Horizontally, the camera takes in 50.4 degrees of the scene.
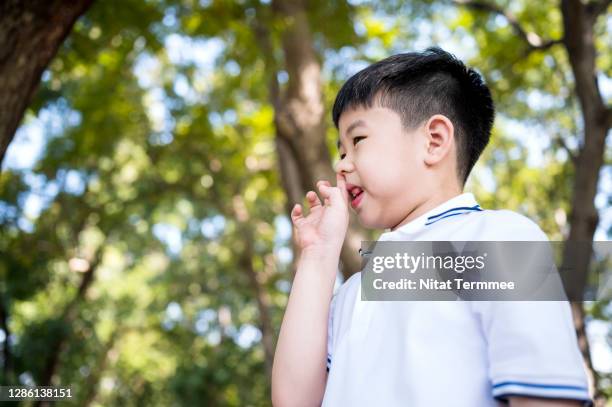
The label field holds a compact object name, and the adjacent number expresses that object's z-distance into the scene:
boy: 1.04
